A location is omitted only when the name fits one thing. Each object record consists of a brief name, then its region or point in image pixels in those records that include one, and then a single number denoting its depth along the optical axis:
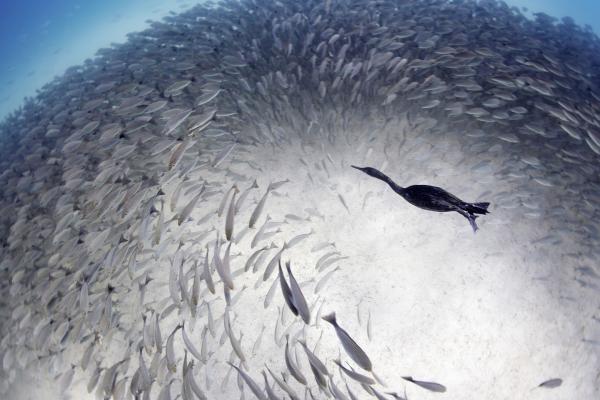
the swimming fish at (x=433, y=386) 3.35
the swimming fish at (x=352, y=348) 2.41
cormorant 2.66
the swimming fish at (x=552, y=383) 4.32
